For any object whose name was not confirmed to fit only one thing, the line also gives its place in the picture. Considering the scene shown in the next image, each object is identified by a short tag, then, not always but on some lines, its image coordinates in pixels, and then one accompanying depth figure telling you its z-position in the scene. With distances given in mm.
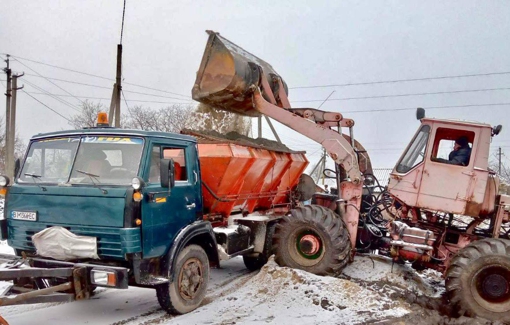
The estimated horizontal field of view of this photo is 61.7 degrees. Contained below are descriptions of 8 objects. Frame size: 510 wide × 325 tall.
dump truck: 4922
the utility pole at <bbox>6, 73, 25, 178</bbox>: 24000
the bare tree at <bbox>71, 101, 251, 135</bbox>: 35141
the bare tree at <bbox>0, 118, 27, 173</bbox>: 40750
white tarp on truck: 5043
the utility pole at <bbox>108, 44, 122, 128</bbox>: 14430
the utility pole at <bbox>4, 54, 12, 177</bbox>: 25194
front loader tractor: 6254
